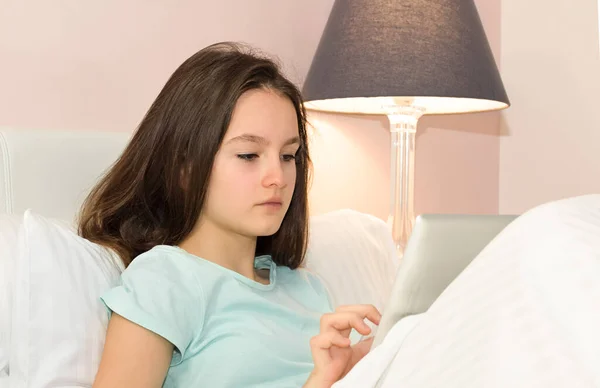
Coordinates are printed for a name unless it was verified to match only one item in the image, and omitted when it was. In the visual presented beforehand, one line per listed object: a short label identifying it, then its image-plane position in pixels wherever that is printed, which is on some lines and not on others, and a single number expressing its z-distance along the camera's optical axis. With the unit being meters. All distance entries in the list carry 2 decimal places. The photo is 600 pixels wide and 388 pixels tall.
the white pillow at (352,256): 1.46
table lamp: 1.69
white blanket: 0.62
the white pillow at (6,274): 1.00
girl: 1.09
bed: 0.72
